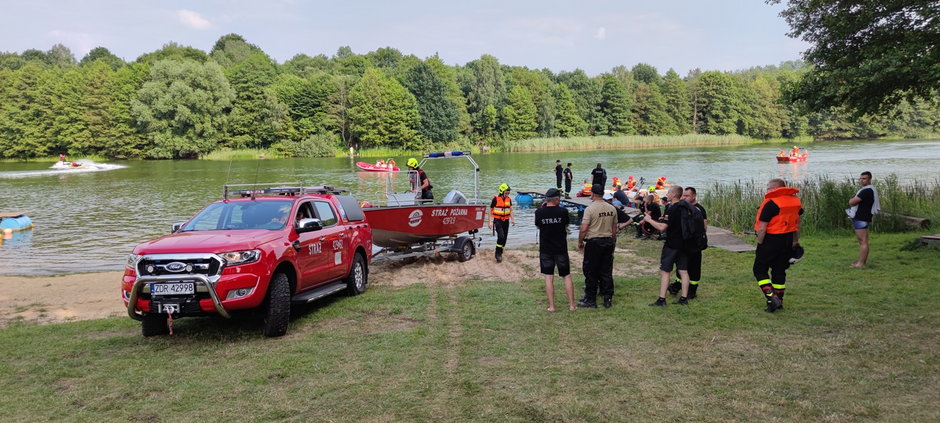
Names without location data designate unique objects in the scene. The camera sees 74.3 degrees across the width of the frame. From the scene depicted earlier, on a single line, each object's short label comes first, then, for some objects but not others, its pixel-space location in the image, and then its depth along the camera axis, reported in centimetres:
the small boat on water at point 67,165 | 5903
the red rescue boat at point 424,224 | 1266
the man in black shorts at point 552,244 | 862
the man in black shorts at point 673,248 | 877
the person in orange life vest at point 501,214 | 1401
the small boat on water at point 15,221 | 2125
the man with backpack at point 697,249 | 888
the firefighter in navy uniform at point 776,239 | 820
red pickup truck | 702
